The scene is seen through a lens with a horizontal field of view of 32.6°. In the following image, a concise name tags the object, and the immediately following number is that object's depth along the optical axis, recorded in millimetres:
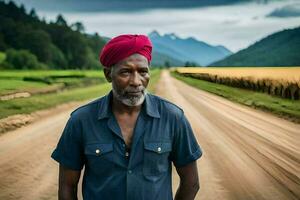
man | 2836
